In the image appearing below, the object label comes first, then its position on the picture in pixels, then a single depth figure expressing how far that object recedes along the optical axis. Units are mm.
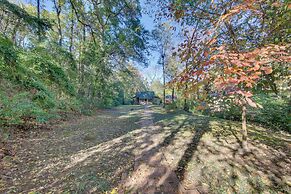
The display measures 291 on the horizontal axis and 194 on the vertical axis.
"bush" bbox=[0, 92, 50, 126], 3243
